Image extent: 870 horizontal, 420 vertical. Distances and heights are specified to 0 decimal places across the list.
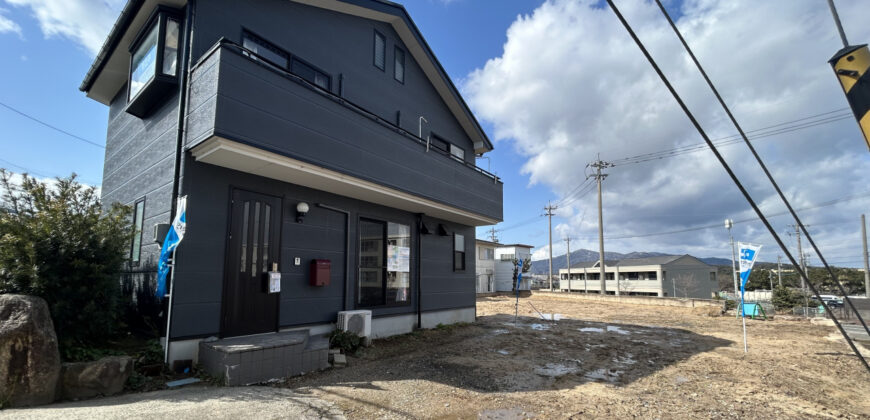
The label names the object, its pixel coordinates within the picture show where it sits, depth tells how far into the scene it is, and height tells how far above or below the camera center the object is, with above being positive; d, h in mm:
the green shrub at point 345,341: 6988 -1464
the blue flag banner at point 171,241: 5117 +236
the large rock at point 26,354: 3709 -929
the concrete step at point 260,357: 4824 -1296
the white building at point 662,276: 53062 -2307
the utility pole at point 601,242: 30297 +1400
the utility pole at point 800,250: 41788 +1207
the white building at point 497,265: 37031 -501
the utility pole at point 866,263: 27516 -168
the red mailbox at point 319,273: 7062 -247
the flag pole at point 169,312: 5082 -701
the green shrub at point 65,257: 4516 +24
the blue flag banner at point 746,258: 9582 +58
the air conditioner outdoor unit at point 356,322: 7365 -1200
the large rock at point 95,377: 4098 -1283
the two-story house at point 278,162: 5574 +1662
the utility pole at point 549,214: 46209 +5512
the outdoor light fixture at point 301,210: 6844 +864
